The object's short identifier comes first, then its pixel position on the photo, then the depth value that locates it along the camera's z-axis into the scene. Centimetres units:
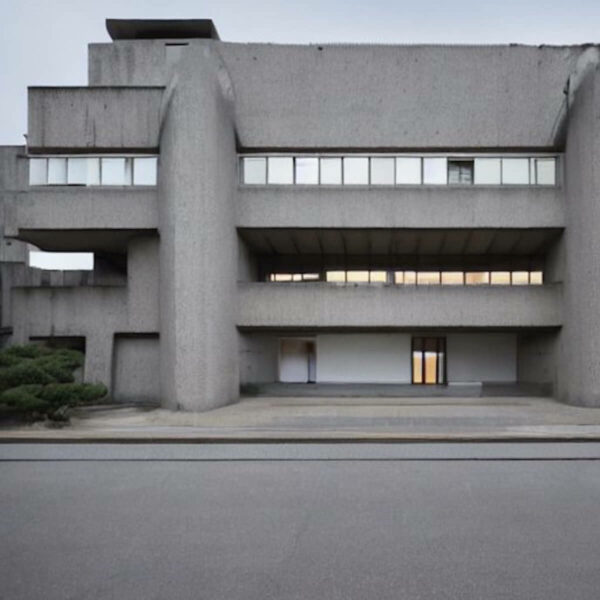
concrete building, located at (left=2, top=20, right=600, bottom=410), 2169
